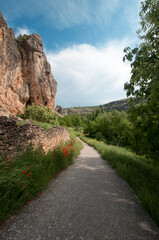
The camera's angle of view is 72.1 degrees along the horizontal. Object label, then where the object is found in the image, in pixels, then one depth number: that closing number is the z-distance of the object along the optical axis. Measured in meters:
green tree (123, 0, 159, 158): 2.65
